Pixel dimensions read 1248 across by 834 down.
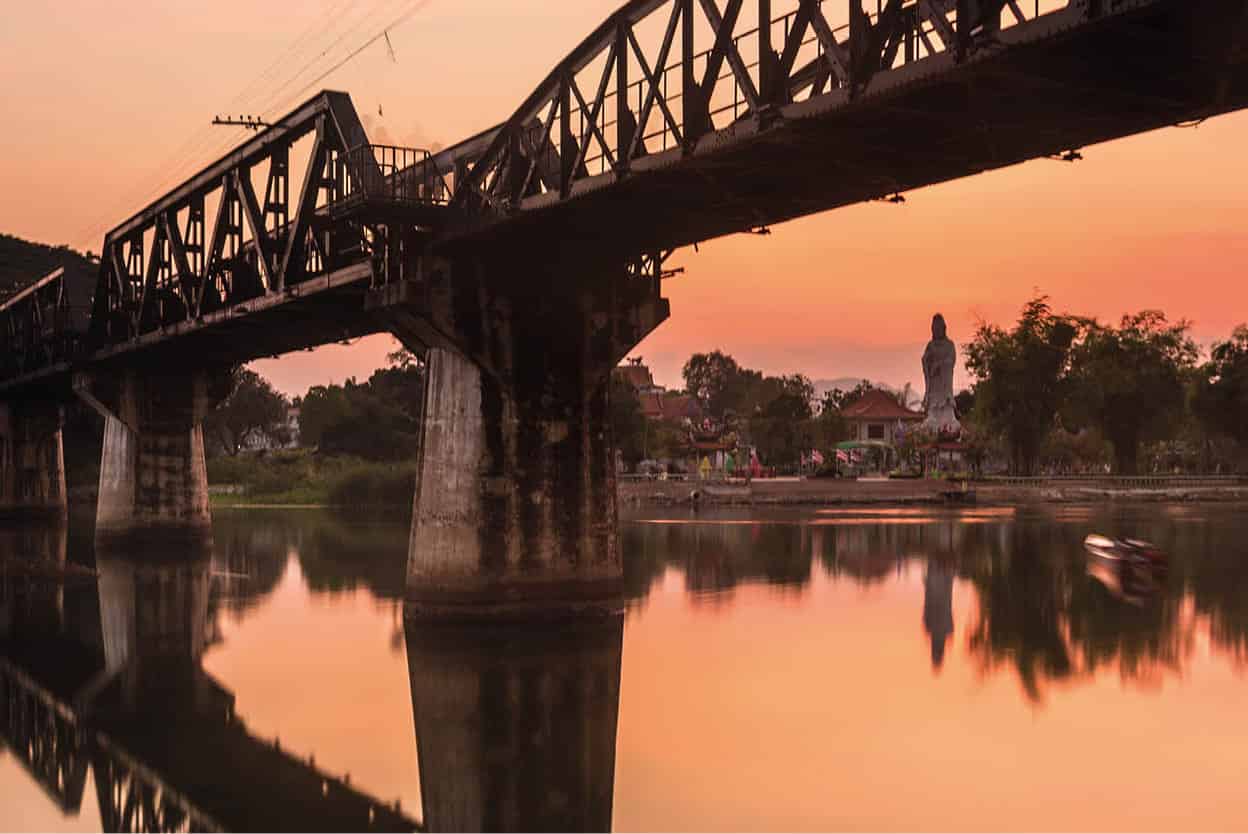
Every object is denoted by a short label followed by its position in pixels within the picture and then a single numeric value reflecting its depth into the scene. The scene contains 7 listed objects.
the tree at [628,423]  161.50
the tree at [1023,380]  157.25
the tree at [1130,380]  157.25
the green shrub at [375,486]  137.50
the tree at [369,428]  165.12
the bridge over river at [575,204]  26.78
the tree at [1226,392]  160.88
